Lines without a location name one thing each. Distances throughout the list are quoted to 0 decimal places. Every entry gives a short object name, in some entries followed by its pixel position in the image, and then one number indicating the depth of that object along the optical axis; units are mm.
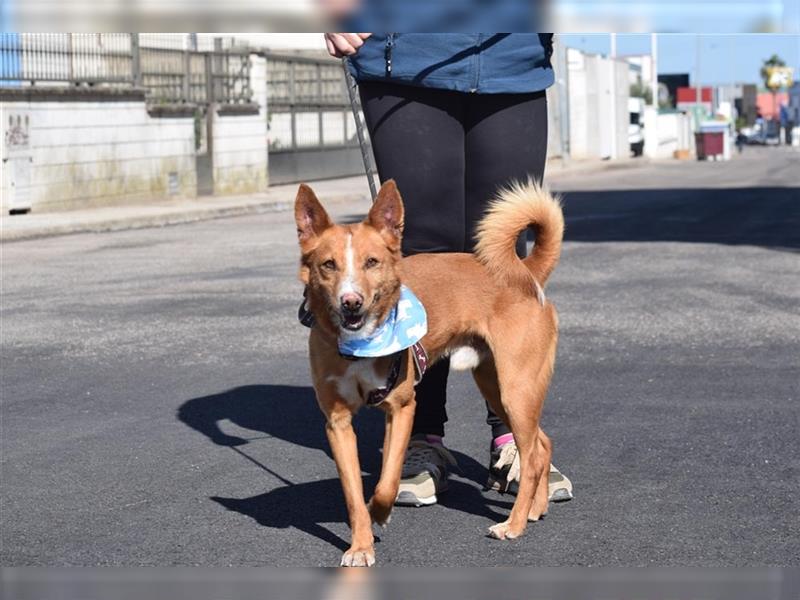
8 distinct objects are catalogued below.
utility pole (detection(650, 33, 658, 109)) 94338
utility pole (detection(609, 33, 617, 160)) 68750
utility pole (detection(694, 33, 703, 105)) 114012
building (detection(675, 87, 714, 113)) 125575
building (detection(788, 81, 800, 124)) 163625
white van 77562
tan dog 3742
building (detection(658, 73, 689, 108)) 155875
